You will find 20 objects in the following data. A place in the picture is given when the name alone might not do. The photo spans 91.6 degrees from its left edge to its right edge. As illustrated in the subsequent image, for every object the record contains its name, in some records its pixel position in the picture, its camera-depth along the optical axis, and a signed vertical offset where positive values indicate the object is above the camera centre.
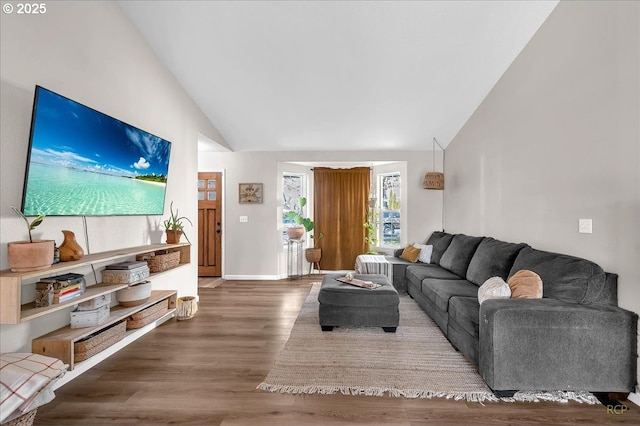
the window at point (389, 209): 6.02 +0.13
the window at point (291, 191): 6.25 +0.50
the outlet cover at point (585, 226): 2.51 -0.09
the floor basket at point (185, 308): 3.66 -1.10
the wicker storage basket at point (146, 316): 2.88 -0.96
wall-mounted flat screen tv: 2.05 +0.42
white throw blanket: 1.52 -0.85
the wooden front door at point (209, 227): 5.91 -0.22
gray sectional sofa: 2.10 -0.84
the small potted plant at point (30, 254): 1.85 -0.23
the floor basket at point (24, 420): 1.58 -1.06
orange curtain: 6.26 +0.03
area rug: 2.21 -1.24
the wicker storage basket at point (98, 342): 2.24 -0.97
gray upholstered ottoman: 3.21 -0.96
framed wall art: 5.78 +0.42
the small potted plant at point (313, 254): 6.00 -0.75
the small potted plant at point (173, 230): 3.47 -0.16
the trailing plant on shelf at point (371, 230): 6.08 -0.28
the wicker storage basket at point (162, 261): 3.14 -0.47
